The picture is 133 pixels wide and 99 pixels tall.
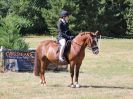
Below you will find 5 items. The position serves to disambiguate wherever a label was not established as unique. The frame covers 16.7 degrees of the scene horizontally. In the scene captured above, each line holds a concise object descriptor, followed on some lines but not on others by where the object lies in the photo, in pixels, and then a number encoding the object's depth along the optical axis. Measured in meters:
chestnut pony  16.06
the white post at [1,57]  21.08
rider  15.92
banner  21.14
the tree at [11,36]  22.50
